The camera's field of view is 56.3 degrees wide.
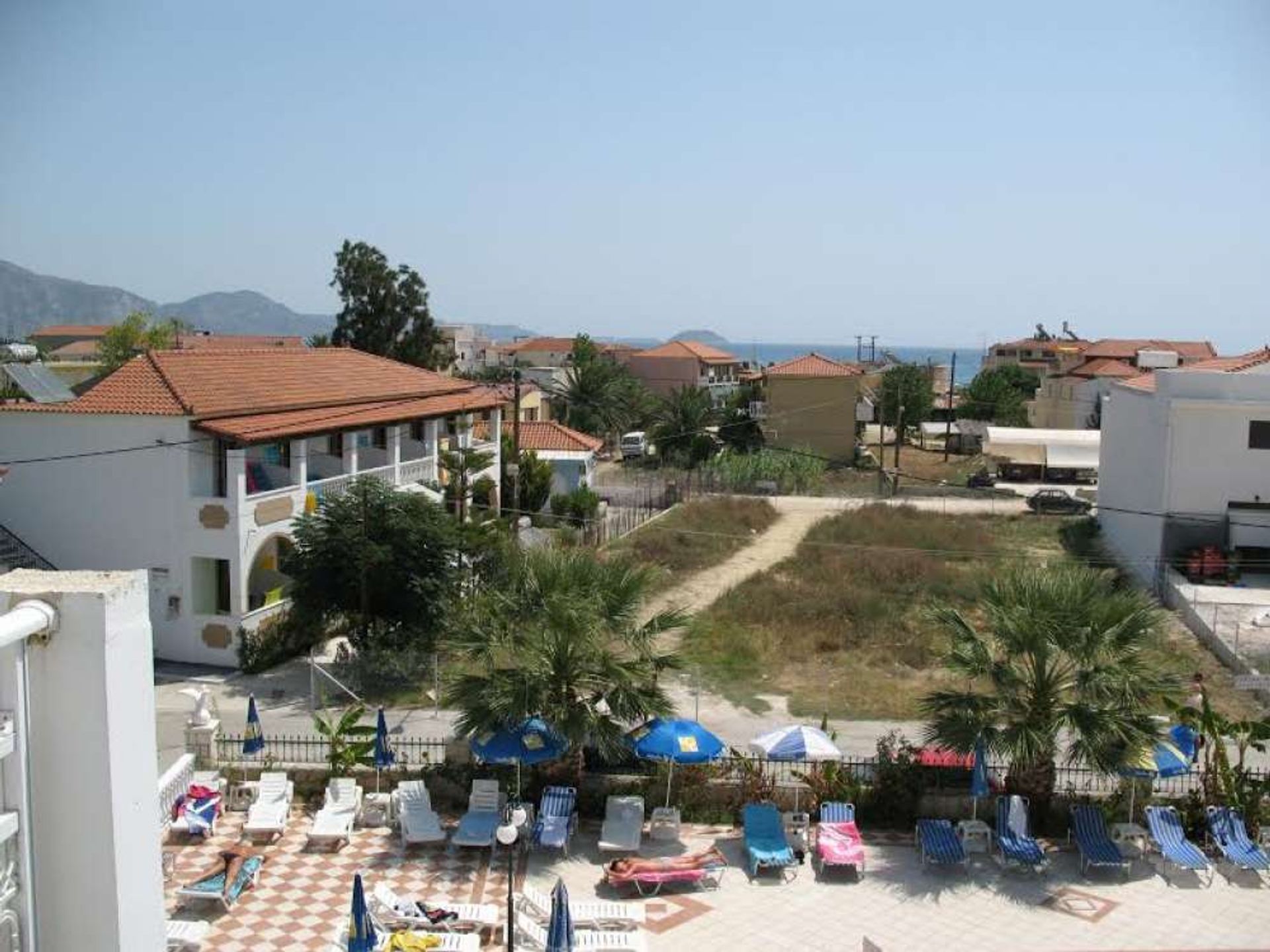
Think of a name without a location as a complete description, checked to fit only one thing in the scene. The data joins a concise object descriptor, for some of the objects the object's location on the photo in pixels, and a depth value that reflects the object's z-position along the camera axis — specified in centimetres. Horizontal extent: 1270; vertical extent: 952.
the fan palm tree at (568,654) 1633
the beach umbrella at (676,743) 1627
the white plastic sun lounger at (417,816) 1605
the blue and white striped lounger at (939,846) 1561
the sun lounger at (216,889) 1410
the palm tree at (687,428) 6147
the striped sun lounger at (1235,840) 1548
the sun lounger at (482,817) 1580
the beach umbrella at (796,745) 1650
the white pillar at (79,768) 668
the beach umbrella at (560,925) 1233
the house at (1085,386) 6338
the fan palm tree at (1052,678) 1555
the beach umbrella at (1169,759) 1558
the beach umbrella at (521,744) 1625
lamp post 1188
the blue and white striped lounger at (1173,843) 1534
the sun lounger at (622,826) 1580
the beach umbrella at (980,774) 1592
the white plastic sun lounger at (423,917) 1356
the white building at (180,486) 2550
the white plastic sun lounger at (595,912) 1368
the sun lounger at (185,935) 1288
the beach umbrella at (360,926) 1238
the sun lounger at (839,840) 1537
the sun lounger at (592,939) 1314
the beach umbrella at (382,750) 1744
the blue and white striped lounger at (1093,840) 1553
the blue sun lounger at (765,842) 1534
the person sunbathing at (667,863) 1495
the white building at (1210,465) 3200
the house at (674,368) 11044
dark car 4581
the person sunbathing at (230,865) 1445
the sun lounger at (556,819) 1580
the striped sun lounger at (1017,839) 1549
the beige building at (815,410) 6278
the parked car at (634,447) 6550
